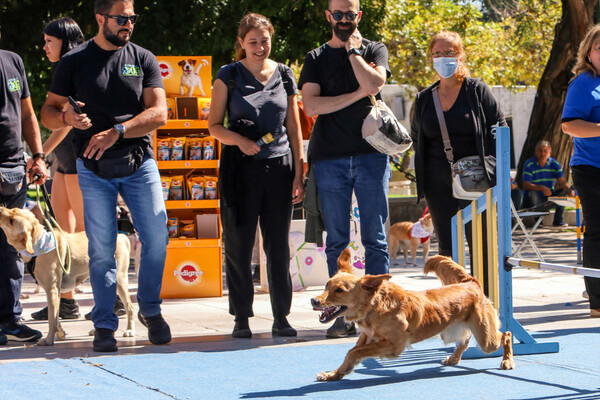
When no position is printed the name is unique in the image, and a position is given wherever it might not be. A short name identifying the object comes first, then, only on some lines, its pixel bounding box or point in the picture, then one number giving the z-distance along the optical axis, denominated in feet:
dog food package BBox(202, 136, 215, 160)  47.34
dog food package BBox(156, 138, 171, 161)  47.25
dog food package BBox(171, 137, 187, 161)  47.25
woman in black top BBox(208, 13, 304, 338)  34.32
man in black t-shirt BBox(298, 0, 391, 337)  33.51
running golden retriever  25.49
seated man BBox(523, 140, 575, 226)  88.07
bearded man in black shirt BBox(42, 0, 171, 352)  31.94
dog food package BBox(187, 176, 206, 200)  47.55
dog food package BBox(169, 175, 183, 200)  47.59
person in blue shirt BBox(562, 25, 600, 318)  36.01
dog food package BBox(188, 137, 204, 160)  47.46
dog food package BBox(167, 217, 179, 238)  48.17
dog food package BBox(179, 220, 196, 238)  48.46
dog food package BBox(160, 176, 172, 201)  47.34
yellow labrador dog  32.46
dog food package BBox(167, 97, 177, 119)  47.96
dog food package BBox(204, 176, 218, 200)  47.75
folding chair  58.41
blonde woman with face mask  33.34
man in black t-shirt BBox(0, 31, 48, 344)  33.72
